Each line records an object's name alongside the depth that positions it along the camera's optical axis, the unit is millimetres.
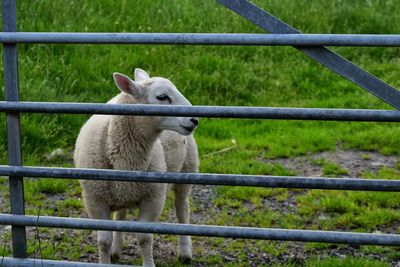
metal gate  6580
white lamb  8984
